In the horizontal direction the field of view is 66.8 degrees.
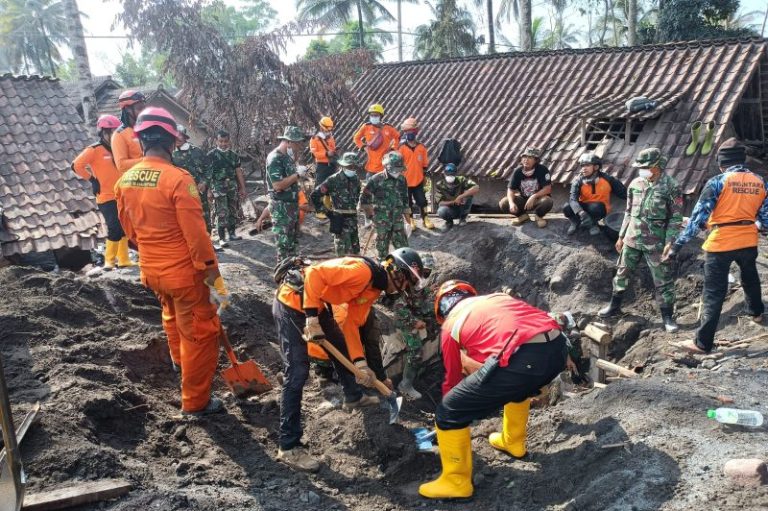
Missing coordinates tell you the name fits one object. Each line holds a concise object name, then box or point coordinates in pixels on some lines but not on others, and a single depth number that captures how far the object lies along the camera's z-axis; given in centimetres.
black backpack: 1053
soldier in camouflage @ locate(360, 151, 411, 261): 796
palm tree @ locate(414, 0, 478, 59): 2603
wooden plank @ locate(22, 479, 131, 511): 324
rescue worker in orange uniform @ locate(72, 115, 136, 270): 731
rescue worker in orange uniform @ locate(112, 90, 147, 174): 667
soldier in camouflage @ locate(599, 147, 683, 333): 645
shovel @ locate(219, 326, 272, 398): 517
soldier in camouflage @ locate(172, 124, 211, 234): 884
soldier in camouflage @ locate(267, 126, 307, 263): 790
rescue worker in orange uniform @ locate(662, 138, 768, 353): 547
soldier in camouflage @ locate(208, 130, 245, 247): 925
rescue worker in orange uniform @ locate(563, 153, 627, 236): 812
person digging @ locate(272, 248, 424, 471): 435
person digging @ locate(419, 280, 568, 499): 378
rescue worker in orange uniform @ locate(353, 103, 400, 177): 1000
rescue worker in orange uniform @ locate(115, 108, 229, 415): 438
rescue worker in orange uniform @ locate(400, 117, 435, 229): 955
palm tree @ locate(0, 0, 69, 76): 3594
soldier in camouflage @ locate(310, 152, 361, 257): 815
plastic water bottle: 394
